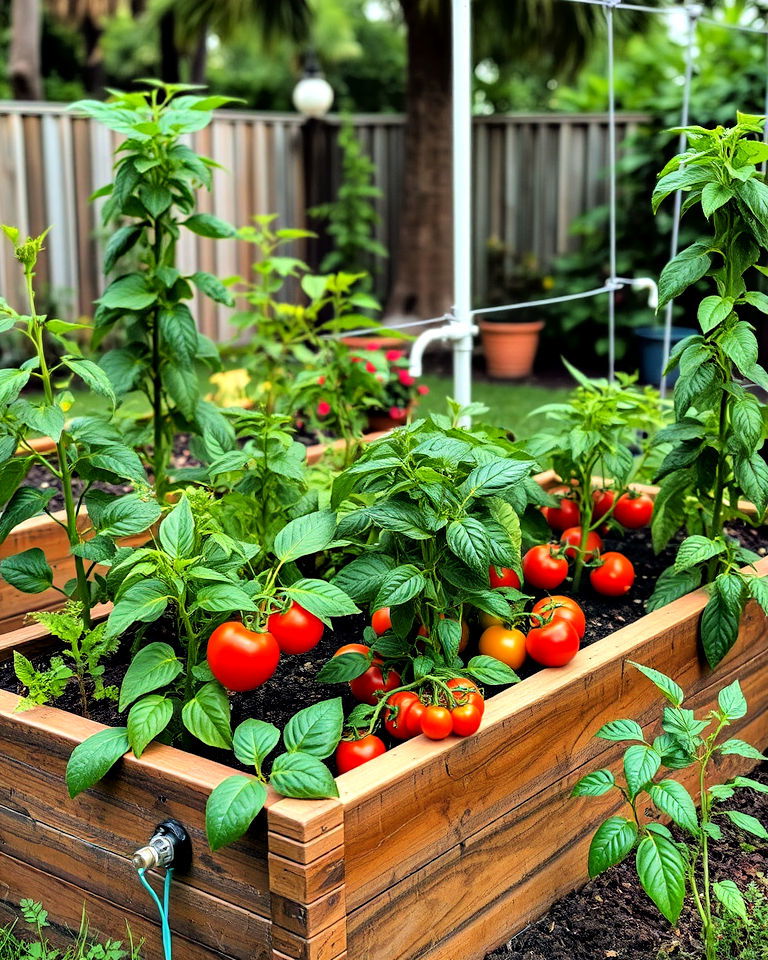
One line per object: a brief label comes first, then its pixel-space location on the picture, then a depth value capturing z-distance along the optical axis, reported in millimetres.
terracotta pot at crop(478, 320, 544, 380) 6887
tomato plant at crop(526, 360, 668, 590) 2434
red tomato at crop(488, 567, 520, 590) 2119
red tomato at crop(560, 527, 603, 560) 2520
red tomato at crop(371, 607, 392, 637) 2012
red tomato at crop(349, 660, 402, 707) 1883
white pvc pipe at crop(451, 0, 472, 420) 2600
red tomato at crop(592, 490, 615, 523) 2666
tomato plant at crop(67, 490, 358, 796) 1648
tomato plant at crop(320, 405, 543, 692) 1770
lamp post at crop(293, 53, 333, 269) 7492
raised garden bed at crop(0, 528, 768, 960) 1505
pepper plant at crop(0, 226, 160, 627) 1862
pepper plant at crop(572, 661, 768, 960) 1663
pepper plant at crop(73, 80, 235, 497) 2281
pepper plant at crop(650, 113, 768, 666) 2078
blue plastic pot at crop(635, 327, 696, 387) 6449
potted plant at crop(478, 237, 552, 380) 6918
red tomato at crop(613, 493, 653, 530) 2693
